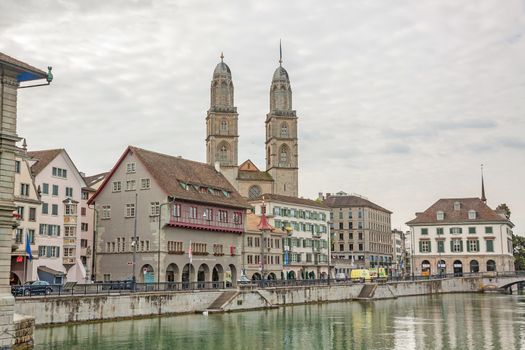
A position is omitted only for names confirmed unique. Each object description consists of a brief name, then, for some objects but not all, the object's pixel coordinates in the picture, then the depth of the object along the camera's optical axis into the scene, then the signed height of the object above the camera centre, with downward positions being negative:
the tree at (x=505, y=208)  139.89 +13.46
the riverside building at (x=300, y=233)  101.69 +6.98
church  139.25 +28.90
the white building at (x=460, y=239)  120.75 +6.65
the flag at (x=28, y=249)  59.73 +2.82
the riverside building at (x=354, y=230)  151.50 +10.35
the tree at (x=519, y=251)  138.88 +5.08
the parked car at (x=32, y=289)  47.28 -0.41
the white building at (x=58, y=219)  68.75 +6.41
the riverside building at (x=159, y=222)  72.50 +6.22
